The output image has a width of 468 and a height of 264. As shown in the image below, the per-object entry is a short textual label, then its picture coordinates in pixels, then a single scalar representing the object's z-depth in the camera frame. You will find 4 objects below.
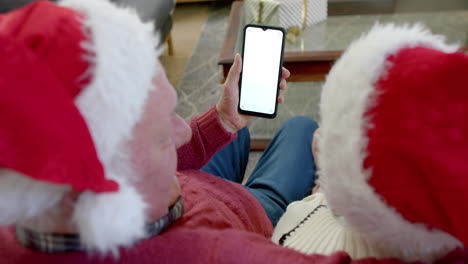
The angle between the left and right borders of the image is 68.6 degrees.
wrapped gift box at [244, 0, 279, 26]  1.33
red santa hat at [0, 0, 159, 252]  0.35
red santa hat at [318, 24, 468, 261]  0.38
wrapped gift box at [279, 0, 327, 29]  1.40
